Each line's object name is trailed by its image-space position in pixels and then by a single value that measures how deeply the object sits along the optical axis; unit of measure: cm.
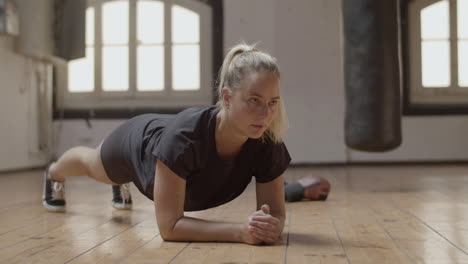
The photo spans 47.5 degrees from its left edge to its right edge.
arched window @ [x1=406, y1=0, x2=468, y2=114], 594
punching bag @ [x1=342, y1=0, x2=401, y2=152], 368
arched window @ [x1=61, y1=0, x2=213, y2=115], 597
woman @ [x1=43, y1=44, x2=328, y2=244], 154
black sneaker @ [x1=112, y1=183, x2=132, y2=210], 262
